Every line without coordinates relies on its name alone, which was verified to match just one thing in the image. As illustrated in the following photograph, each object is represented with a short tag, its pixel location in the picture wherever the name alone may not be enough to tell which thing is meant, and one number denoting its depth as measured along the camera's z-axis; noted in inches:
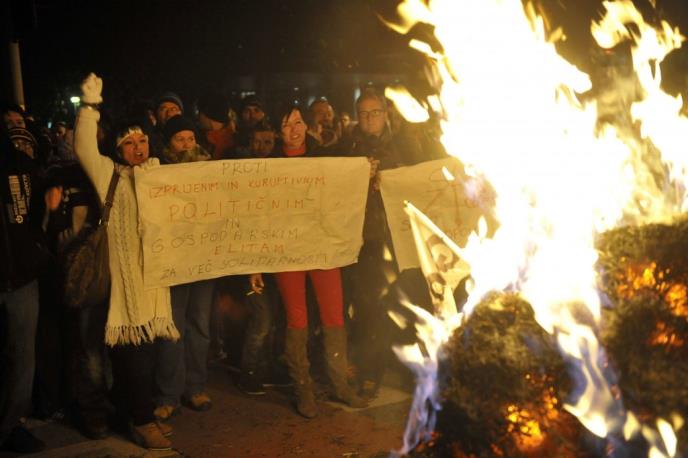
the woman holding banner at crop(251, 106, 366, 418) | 263.3
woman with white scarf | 233.0
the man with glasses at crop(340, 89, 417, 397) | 281.6
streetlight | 1096.6
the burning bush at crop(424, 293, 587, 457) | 144.6
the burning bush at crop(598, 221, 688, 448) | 146.7
